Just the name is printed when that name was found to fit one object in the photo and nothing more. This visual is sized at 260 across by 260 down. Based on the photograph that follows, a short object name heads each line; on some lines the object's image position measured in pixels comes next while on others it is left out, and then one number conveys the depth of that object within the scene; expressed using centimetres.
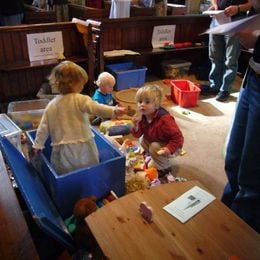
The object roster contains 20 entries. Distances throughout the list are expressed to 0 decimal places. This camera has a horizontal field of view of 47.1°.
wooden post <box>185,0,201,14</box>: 466
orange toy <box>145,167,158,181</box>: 180
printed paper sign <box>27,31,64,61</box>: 273
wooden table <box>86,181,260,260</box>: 99
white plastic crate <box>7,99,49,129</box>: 237
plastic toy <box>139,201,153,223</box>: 110
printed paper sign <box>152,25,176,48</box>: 352
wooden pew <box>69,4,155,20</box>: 375
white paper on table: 114
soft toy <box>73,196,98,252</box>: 122
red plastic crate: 284
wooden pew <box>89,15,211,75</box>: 322
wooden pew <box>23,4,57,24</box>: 350
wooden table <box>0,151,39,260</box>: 86
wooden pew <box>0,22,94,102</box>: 266
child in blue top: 239
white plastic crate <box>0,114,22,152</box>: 182
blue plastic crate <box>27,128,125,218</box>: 139
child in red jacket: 173
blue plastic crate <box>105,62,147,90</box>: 302
